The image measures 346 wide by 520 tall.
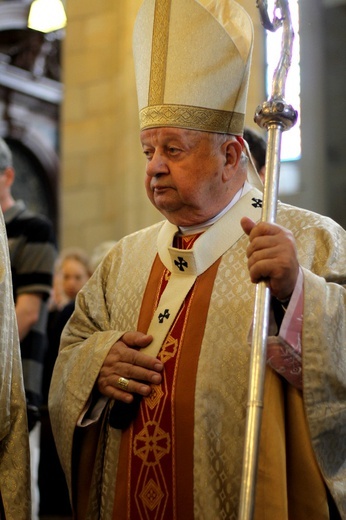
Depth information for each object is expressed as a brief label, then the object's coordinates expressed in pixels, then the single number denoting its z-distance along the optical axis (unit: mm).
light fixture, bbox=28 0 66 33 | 11039
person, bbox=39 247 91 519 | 5652
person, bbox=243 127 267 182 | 4164
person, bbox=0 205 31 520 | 3094
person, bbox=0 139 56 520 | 4504
